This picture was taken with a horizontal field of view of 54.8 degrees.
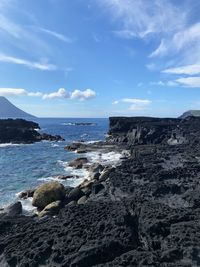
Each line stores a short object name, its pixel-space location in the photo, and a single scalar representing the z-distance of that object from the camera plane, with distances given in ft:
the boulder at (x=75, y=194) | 57.87
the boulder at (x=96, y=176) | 71.85
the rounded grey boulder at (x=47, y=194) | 56.86
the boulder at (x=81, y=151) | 125.18
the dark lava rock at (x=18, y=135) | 172.75
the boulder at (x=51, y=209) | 50.73
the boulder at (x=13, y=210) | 51.44
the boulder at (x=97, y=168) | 84.05
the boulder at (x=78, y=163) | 93.49
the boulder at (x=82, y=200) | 55.17
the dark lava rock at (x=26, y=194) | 63.40
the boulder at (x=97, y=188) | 58.36
